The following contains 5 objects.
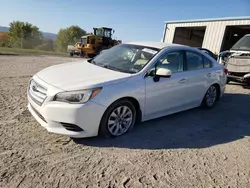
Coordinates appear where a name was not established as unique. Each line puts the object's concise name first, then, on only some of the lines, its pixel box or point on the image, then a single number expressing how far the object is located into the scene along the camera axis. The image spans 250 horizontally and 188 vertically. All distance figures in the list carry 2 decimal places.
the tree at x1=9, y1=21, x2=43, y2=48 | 45.31
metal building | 15.81
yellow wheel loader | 21.20
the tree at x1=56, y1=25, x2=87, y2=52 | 59.22
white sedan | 3.31
